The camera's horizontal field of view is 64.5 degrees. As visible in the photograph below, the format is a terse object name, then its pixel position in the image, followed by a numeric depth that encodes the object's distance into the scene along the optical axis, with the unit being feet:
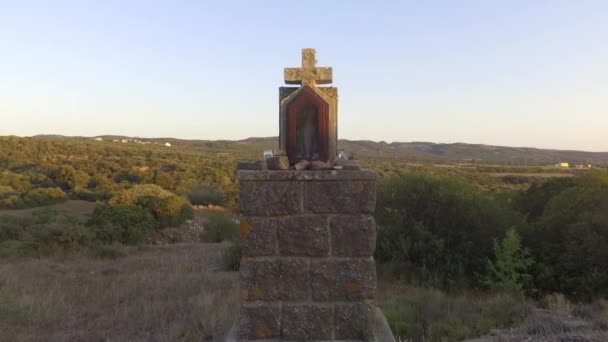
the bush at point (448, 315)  19.43
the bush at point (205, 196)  88.08
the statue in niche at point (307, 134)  12.51
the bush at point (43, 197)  77.87
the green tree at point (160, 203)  64.54
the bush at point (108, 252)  41.94
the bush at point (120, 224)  49.78
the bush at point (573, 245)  29.55
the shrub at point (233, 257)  34.91
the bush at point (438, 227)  33.50
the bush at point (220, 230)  59.26
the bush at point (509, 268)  27.84
